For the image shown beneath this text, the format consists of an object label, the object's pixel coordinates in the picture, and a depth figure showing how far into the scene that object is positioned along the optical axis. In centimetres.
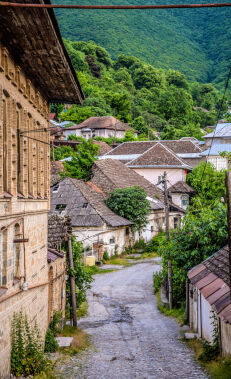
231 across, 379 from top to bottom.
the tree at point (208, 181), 4466
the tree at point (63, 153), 6152
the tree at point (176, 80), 13550
